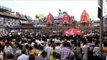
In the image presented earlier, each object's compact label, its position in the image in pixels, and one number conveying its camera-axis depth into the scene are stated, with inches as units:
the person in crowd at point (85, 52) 244.1
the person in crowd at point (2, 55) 196.8
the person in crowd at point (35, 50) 207.0
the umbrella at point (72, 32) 430.2
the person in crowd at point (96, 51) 233.0
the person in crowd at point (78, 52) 239.4
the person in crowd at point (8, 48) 227.2
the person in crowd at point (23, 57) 174.4
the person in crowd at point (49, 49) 225.9
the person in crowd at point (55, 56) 190.3
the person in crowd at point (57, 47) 231.0
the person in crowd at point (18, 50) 191.3
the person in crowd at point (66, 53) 204.1
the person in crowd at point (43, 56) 183.8
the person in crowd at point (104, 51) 229.4
